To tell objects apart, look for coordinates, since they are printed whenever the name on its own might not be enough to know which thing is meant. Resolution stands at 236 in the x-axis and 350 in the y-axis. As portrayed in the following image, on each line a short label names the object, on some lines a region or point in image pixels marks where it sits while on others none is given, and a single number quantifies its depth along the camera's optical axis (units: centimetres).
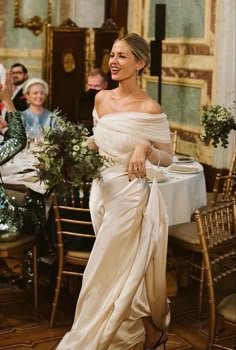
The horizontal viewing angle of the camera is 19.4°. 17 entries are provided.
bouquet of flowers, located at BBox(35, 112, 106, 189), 341
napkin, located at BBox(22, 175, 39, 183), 446
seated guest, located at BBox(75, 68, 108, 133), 608
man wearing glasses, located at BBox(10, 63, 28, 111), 747
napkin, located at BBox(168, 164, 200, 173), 475
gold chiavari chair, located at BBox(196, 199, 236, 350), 323
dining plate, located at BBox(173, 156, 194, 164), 515
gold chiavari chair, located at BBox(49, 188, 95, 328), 386
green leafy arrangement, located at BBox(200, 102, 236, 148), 490
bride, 343
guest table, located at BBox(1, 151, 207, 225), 438
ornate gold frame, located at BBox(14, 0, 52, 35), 845
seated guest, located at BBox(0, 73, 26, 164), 393
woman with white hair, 591
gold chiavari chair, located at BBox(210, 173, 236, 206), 475
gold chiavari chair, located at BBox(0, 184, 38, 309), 406
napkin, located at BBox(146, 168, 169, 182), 441
